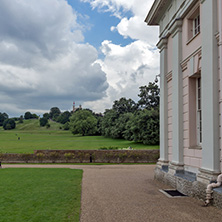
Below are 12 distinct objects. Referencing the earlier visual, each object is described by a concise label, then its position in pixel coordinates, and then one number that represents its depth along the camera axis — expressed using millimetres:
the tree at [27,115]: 169625
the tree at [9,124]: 127769
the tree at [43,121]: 133375
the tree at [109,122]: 62859
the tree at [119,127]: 57878
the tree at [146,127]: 39656
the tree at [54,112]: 177125
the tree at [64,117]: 145750
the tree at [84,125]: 79750
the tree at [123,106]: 67812
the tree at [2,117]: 156875
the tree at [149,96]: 53906
